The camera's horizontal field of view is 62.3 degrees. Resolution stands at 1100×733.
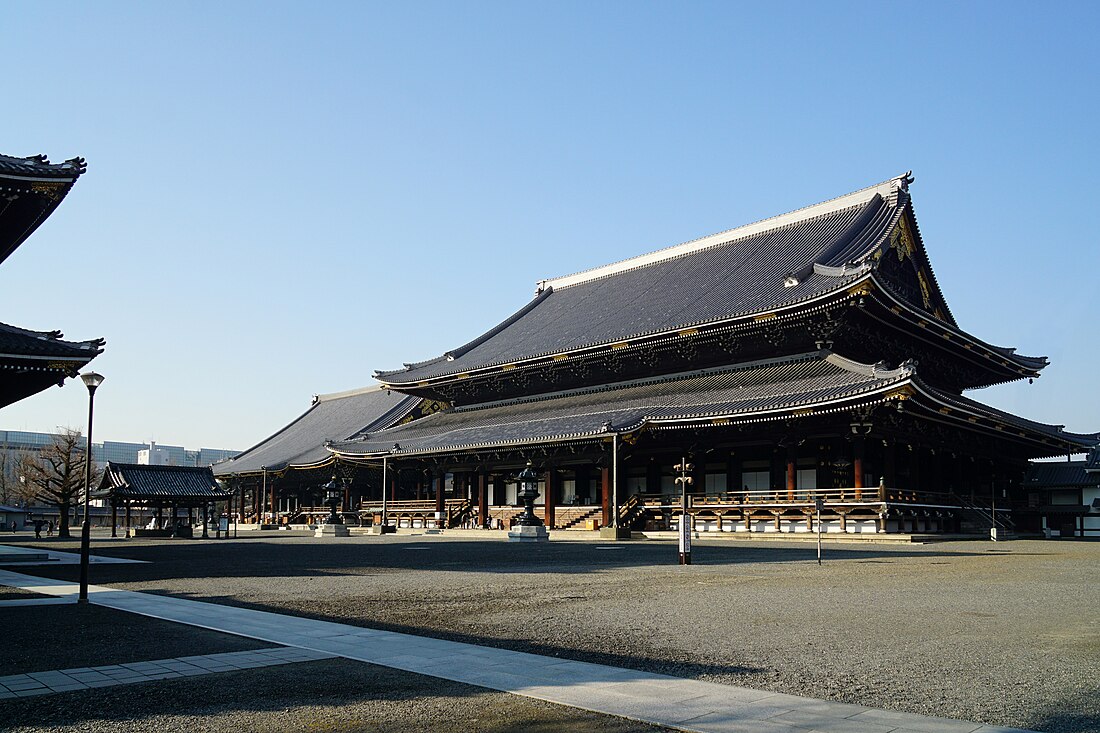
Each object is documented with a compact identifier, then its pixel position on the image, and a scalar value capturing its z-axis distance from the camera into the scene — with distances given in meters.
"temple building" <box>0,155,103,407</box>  20.09
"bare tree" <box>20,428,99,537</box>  51.78
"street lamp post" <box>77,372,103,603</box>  14.26
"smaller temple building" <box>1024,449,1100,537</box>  48.03
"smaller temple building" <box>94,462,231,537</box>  42.25
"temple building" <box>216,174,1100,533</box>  36.28
